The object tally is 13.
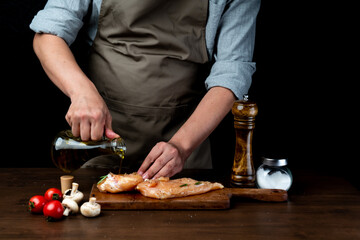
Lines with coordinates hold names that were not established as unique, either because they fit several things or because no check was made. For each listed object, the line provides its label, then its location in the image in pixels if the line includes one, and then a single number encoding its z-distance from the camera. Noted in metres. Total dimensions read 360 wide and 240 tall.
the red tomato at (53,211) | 1.08
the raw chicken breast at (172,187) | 1.21
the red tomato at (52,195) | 1.17
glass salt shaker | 1.35
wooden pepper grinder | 1.32
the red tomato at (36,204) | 1.12
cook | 1.68
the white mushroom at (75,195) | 1.19
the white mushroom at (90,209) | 1.10
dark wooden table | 1.02
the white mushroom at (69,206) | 1.12
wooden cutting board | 1.17
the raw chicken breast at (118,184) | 1.24
